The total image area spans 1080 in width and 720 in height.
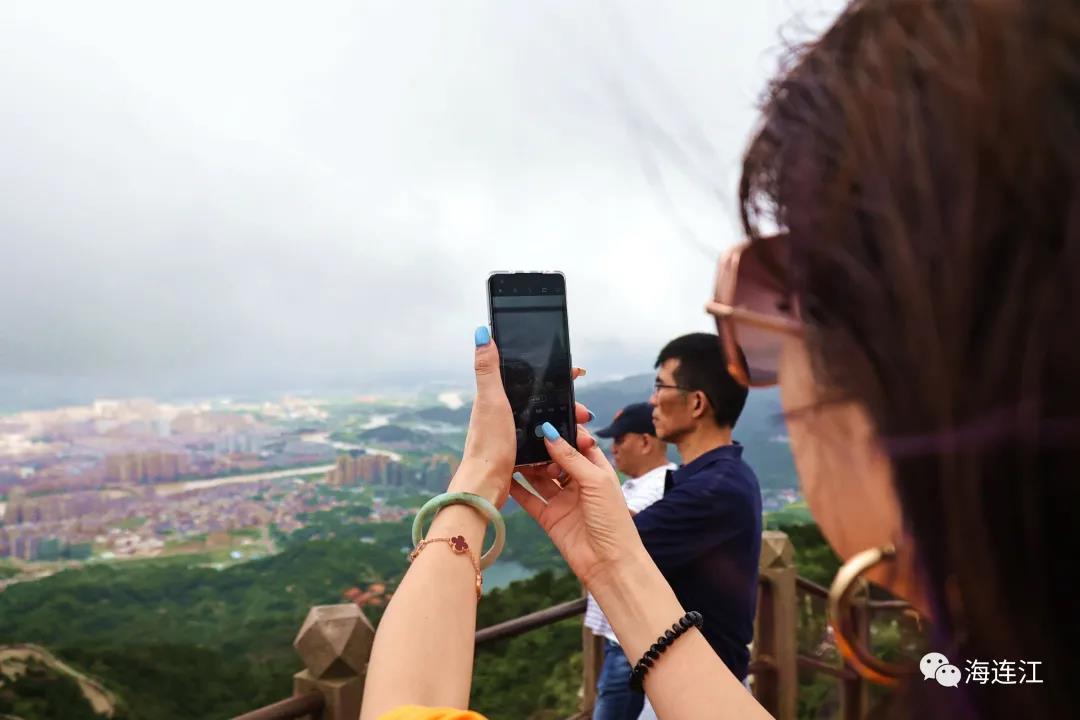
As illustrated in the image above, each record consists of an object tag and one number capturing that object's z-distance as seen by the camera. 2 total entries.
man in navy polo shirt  1.97
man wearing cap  2.38
